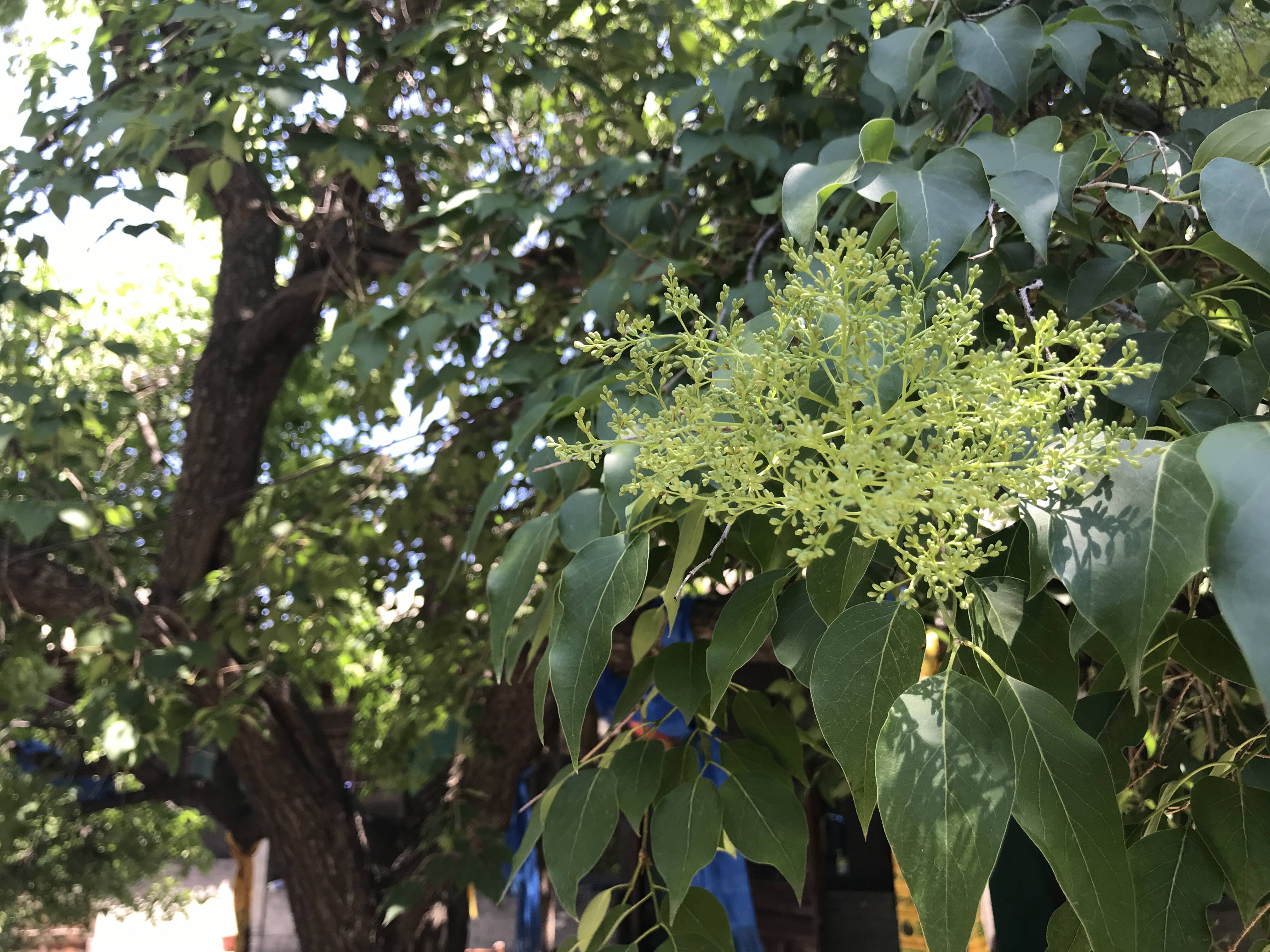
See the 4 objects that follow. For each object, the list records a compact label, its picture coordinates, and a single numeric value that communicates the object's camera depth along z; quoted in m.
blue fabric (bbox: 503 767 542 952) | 4.18
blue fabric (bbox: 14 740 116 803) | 3.85
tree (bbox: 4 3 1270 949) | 0.54
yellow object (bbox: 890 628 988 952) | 1.71
